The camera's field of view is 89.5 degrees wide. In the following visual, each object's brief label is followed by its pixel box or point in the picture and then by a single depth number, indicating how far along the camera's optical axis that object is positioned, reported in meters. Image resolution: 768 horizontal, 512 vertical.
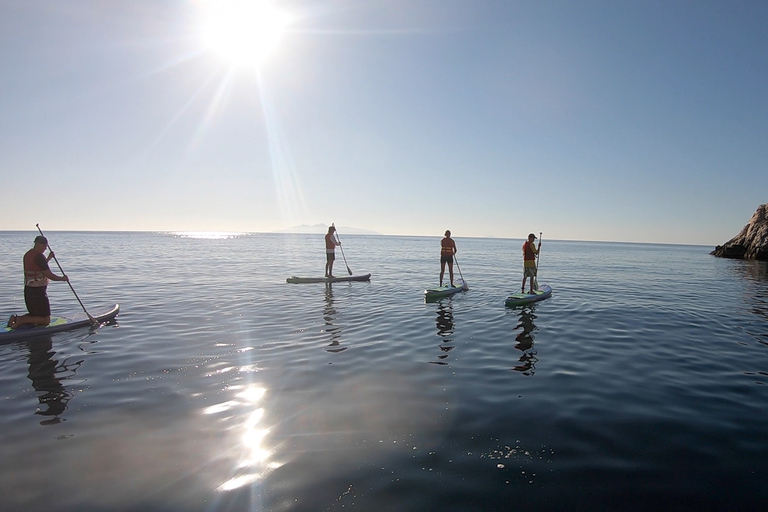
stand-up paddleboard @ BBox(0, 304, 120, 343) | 10.88
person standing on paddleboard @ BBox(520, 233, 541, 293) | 17.61
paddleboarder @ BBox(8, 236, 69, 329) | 11.02
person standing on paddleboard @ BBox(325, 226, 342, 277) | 23.61
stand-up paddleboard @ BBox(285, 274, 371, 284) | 23.64
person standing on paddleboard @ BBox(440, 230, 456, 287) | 19.84
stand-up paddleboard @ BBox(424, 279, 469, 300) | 17.92
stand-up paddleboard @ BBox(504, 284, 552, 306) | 16.41
